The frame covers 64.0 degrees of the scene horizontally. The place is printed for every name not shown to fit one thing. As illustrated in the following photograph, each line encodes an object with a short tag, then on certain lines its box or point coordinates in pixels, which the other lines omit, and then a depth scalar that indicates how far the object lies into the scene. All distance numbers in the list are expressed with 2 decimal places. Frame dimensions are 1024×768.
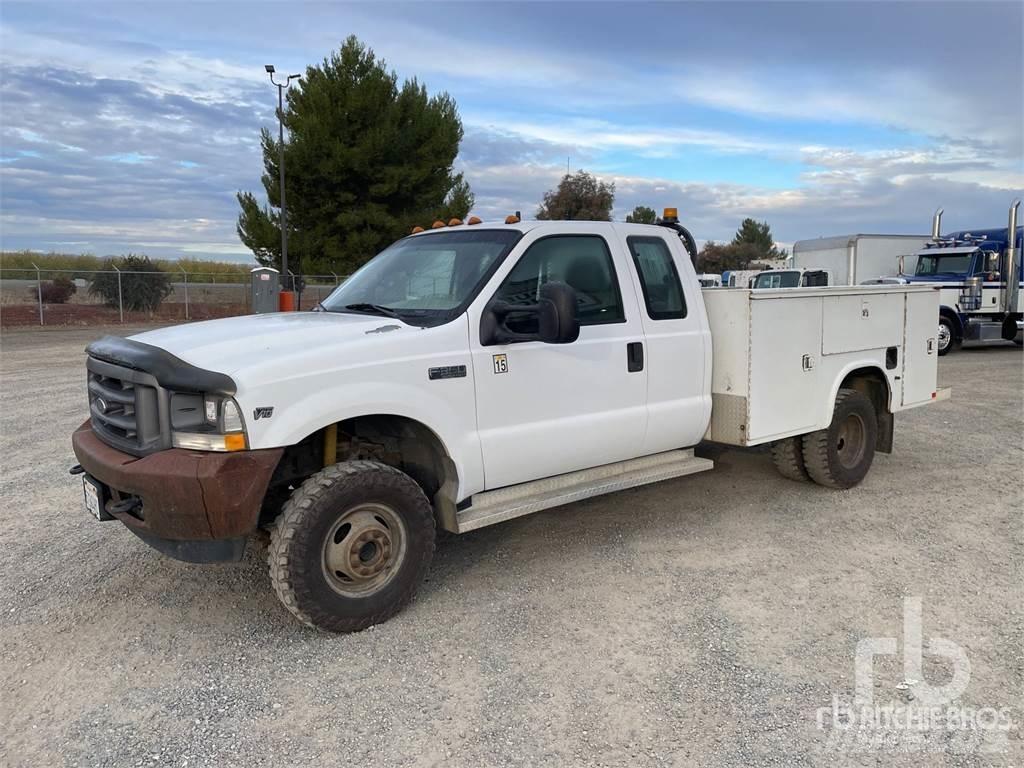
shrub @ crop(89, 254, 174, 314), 29.06
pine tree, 28.38
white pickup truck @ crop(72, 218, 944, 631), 3.65
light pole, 25.27
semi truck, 19.27
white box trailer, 21.83
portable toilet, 15.60
